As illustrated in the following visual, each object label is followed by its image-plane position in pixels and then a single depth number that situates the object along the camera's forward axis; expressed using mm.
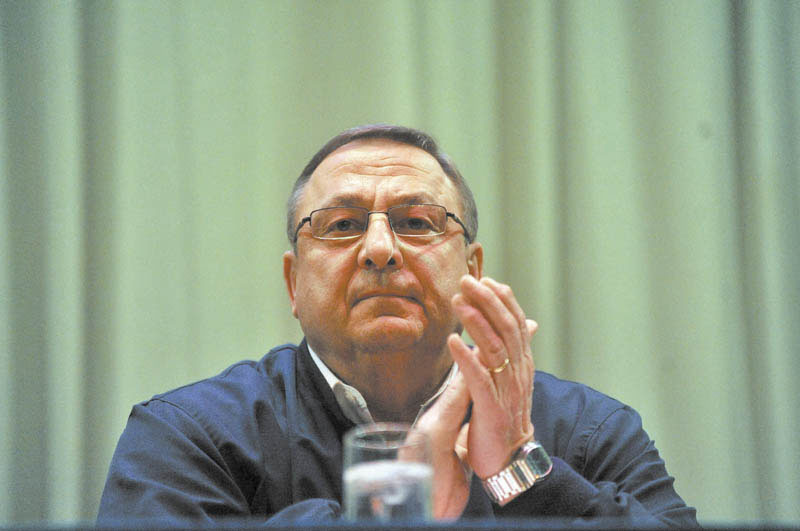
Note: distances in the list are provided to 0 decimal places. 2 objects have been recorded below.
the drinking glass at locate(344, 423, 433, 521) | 2938
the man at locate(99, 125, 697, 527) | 3390
